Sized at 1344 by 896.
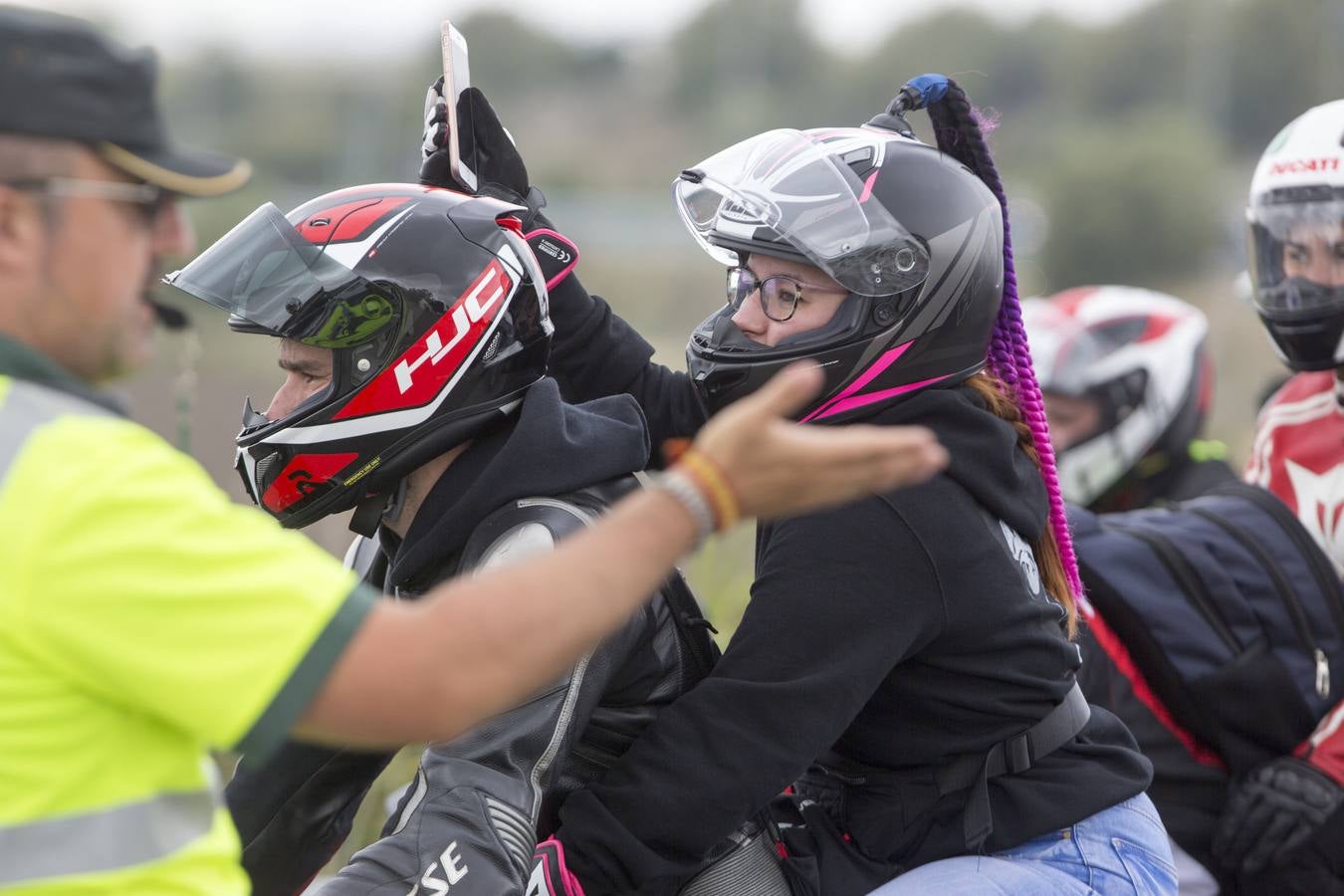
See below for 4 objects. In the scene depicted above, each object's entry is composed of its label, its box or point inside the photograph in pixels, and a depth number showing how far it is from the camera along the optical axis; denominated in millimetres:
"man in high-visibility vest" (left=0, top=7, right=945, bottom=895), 3656
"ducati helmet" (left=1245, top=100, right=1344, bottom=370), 9633
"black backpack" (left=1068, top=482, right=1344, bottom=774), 8656
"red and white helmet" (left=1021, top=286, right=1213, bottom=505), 13719
